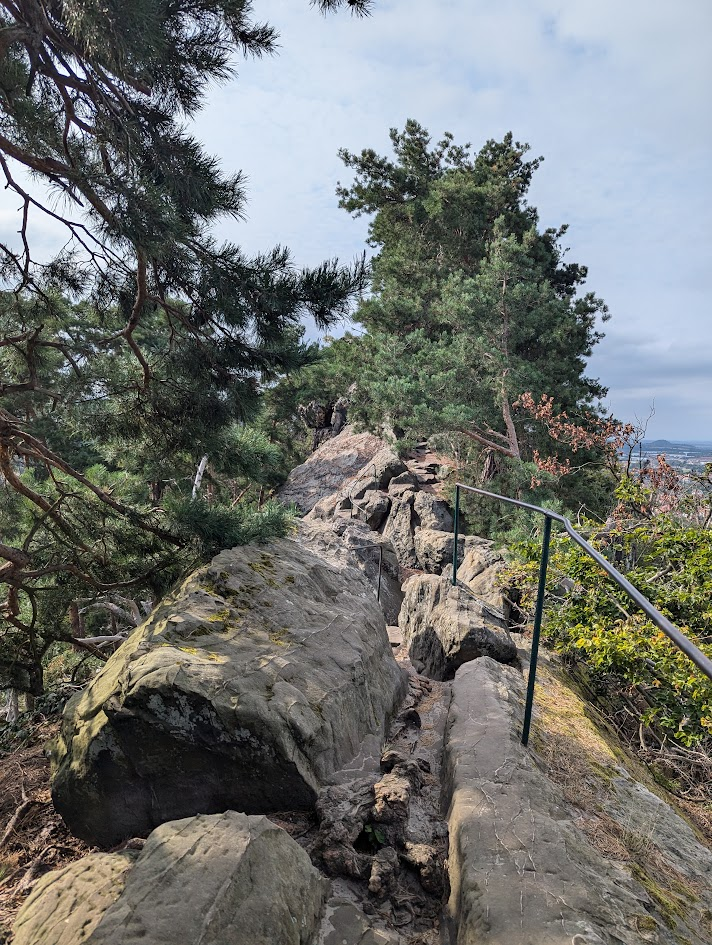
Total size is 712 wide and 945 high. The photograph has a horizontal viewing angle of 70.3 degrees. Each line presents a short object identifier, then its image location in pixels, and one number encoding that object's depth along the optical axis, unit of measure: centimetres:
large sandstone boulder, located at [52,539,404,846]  243
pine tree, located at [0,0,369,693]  317
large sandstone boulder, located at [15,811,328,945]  154
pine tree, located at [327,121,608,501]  1164
